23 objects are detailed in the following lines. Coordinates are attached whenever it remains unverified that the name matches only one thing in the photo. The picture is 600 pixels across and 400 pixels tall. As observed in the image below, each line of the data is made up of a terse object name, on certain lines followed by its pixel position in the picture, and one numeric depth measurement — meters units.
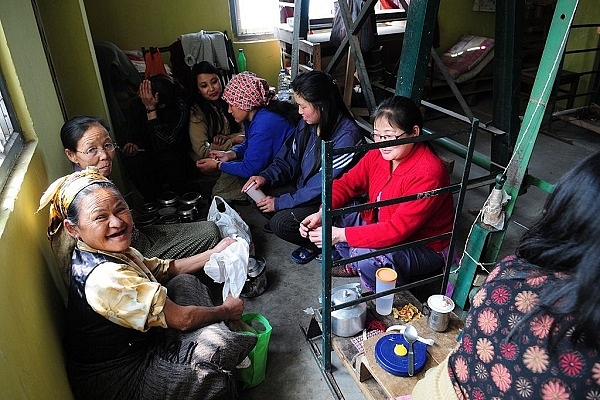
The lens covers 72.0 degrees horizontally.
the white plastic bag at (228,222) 2.83
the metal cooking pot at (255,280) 2.77
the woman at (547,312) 0.81
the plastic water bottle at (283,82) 4.96
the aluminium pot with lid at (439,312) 1.88
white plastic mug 2.10
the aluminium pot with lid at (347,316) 2.04
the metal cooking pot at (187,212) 3.25
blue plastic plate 1.70
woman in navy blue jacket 2.76
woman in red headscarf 3.29
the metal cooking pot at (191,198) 3.39
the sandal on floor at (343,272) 2.89
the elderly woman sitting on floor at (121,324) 1.58
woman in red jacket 2.12
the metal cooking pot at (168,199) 3.38
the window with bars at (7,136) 1.63
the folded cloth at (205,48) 4.70
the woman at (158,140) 3.62
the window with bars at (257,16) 5.45
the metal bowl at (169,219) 3.17
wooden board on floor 1.67
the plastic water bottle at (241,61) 5.37
